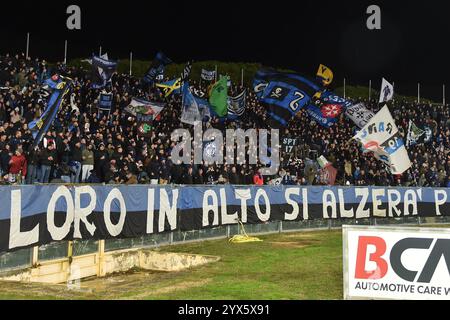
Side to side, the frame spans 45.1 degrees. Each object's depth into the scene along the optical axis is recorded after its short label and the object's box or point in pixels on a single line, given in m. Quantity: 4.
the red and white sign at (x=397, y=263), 8.05
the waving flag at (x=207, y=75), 40.88
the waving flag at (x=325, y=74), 31.81
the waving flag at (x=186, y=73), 28.30
